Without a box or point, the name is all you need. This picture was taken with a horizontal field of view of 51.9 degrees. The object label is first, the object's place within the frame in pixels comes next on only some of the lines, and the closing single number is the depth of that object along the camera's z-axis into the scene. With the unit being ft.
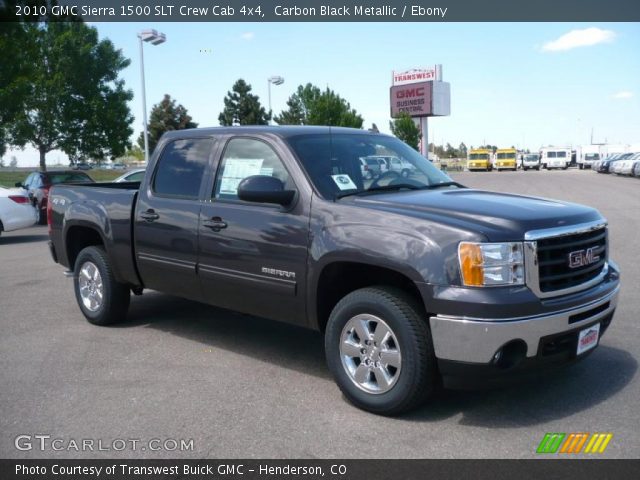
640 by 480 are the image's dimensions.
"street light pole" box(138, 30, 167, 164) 85.97
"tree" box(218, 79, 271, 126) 221.87
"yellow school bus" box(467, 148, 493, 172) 199.82
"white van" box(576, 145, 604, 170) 217.15
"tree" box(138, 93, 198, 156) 250.37
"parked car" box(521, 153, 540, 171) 210.57
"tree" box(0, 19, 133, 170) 91.04
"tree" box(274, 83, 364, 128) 139.03
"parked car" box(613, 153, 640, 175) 131.95
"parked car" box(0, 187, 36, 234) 47.32
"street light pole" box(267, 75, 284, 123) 99.29
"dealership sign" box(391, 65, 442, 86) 206.08
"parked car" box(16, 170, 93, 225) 58.03
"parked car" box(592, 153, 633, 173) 147.66
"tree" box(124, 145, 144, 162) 437.79
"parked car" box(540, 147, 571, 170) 203.31
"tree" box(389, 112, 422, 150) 175.37
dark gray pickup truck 12.65
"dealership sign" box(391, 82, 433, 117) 202.49
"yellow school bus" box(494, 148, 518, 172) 206.49
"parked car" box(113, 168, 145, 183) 47.84
